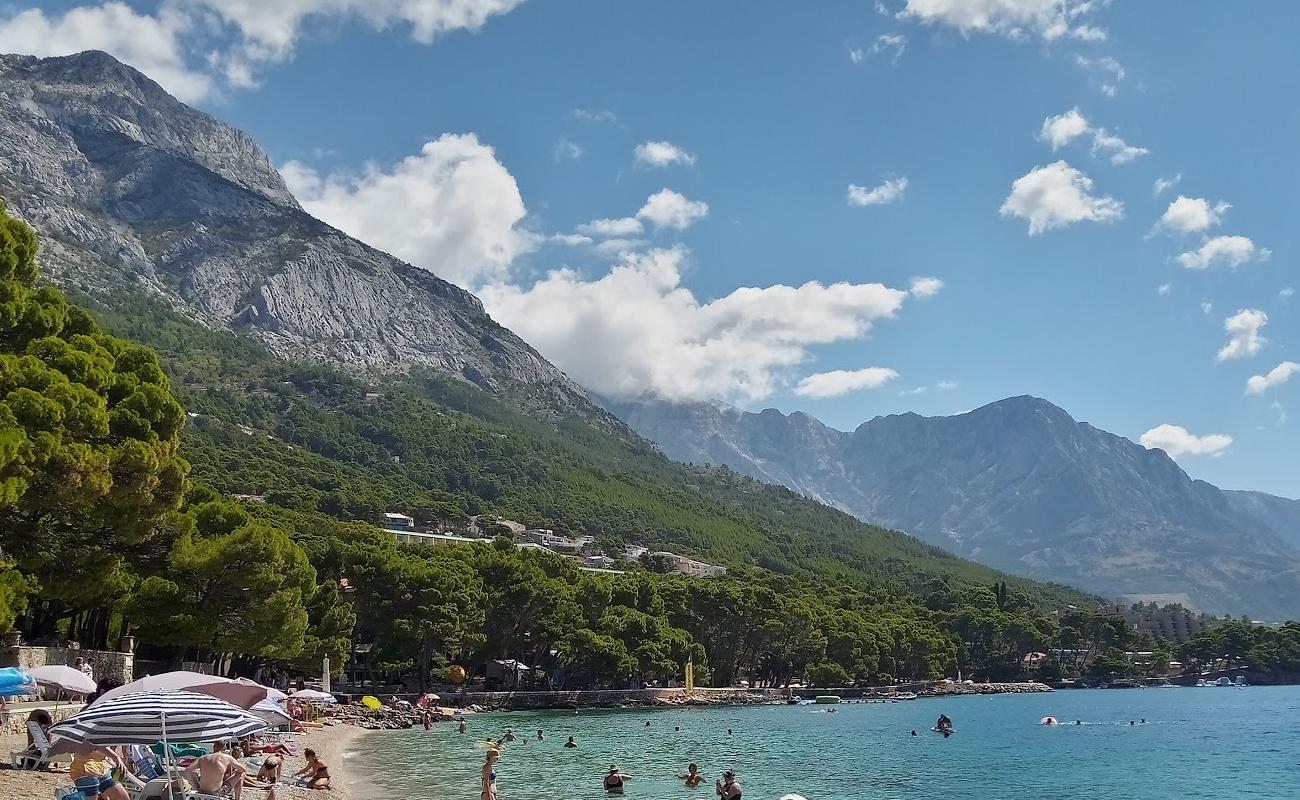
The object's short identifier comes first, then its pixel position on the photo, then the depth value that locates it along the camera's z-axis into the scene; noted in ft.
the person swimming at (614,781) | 113.83
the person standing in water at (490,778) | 84.48
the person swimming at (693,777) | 123.88
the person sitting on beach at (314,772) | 99.14
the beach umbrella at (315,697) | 148.73
